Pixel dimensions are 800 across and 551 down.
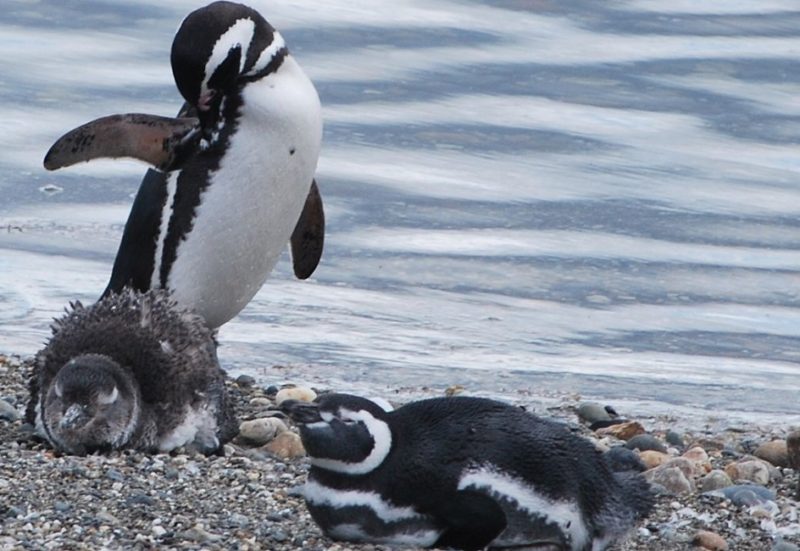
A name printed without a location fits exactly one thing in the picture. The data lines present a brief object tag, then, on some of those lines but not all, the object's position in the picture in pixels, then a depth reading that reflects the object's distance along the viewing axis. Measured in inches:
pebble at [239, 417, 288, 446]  452.4
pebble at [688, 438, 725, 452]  479.2
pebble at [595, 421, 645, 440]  483.5
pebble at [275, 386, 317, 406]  493.0
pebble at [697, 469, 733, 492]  419.2
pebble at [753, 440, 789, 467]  457.7
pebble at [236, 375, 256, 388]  525.3
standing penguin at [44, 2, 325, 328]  504.4
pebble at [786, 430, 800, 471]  445.1
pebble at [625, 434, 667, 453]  464.4
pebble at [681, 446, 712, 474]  441.7
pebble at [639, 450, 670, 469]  442.9
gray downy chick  413.7
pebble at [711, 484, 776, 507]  407.5
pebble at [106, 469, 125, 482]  377.1
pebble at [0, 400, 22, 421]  455.2
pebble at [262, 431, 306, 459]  438.6
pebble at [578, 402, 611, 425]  506.9
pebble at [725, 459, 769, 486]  434.9
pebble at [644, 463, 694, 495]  414.6
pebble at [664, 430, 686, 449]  480.7
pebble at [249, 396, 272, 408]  497.7
